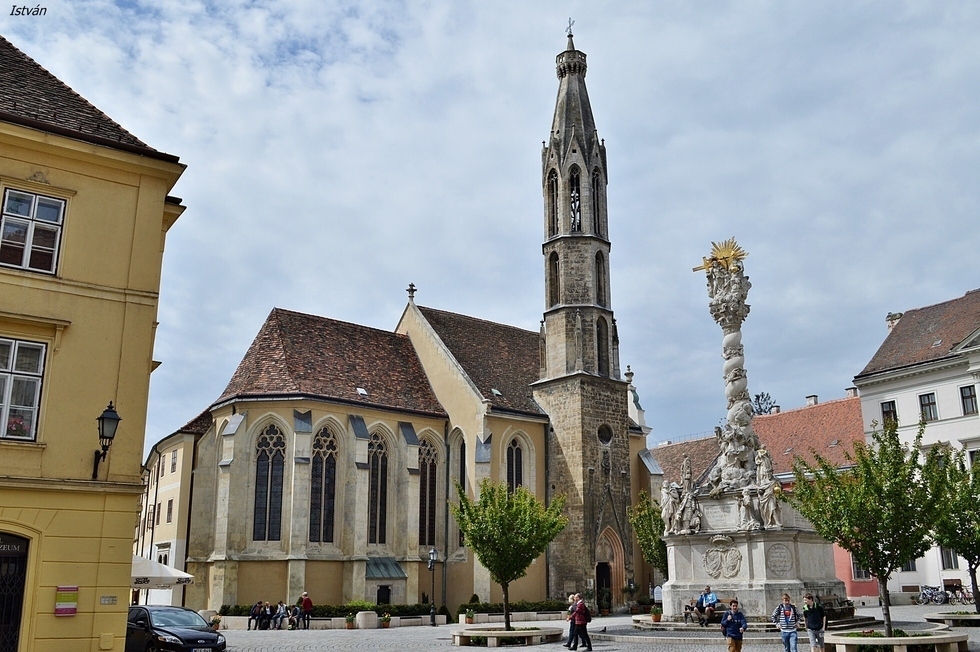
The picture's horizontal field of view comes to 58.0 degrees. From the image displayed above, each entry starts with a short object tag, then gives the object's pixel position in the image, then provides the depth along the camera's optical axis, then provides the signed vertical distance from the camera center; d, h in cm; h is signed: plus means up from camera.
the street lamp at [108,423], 1305 +202
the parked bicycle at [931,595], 3734 -130
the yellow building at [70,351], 1301 +329
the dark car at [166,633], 1706 -130
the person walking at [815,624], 1633 -108
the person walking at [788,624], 1598 -107
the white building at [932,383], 3966 +826
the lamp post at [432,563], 3359 +4
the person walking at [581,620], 1980 -122
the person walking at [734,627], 1581 -111
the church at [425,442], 3472 +511
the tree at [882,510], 1775 +105
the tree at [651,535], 3566 +112
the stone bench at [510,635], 2266 -181
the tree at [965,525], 2652 +115
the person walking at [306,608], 3144 -151
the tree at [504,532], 2619 +92
